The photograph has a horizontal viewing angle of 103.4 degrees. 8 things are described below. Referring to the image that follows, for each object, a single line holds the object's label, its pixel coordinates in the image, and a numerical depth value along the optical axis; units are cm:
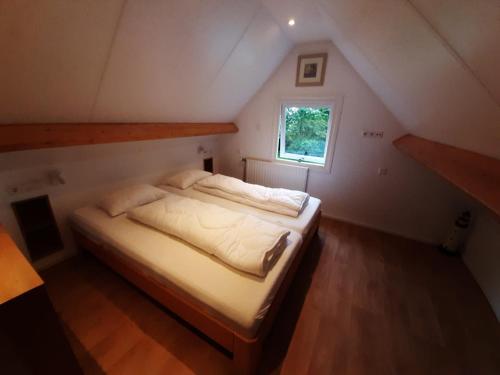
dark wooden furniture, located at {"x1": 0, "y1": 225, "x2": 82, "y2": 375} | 79
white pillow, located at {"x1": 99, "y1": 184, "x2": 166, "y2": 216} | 198
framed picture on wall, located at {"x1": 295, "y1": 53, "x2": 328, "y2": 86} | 265
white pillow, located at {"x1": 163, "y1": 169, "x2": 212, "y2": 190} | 276
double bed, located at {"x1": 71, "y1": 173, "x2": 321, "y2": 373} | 114
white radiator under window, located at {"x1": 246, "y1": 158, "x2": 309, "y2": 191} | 317
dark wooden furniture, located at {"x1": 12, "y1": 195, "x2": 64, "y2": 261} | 180
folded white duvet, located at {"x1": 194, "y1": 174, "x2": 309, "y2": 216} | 221
